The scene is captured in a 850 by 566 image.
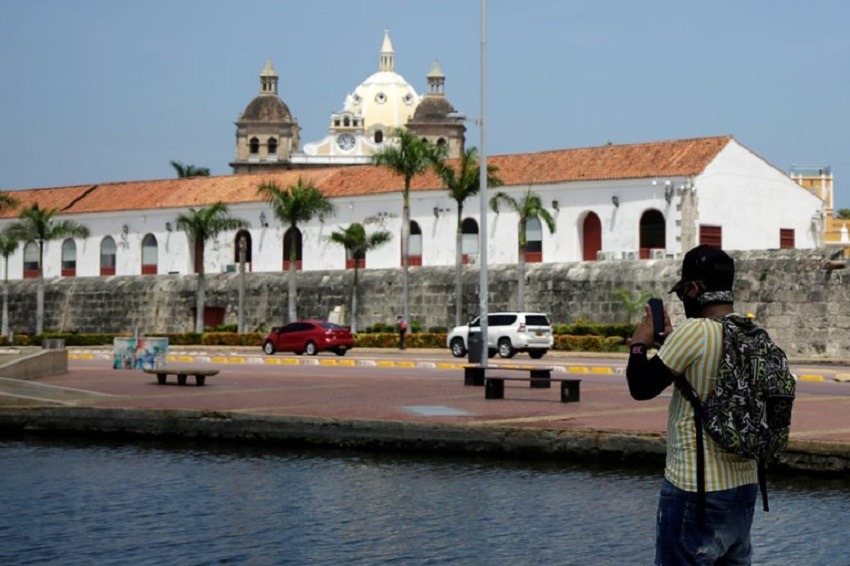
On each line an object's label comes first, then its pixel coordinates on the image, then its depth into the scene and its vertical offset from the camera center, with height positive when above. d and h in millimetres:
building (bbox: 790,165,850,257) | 70306 +7408
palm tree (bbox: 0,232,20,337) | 67250 +4105
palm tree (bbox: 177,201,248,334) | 59250 +4650
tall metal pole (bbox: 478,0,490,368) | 31672 +3346
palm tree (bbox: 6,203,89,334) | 64188 +4908
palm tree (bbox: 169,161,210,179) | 101250 +11782
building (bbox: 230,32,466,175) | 138000 +21025
